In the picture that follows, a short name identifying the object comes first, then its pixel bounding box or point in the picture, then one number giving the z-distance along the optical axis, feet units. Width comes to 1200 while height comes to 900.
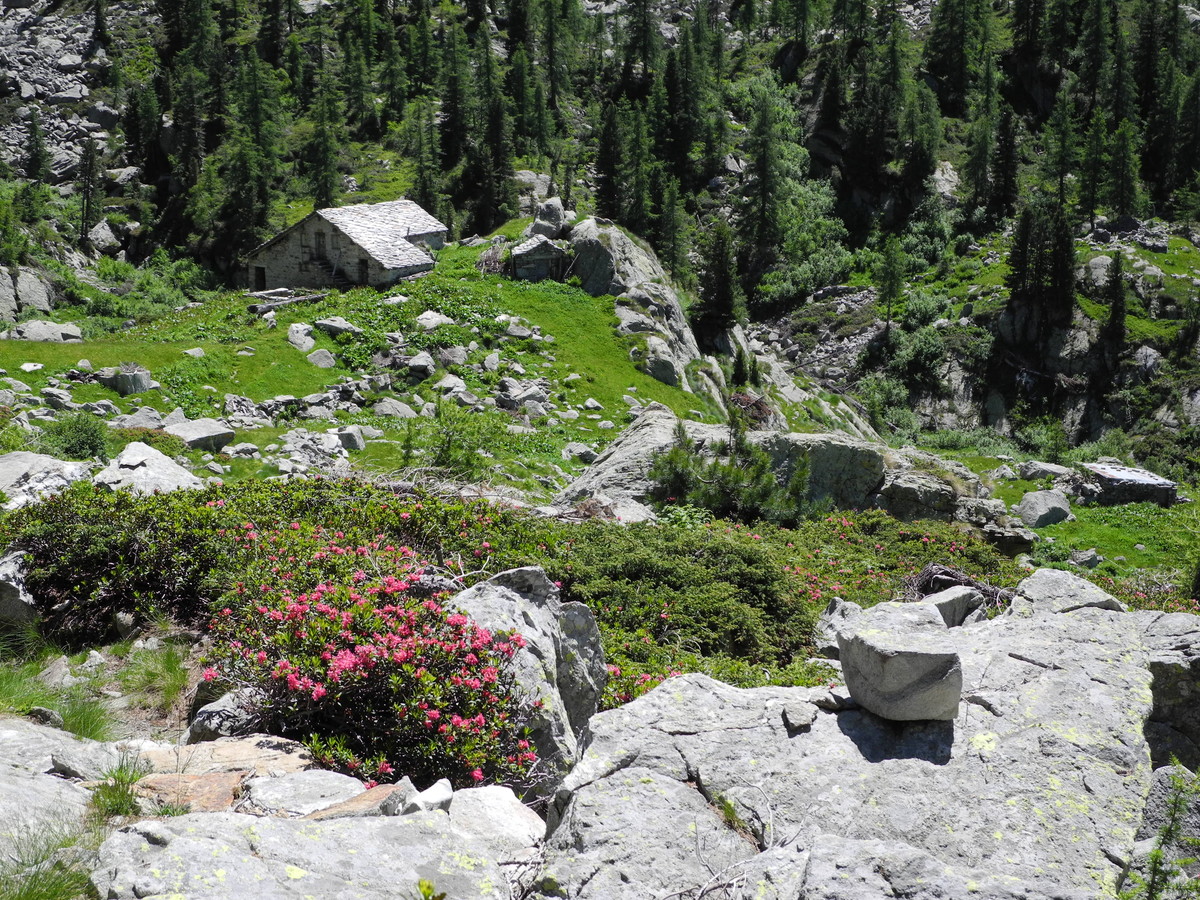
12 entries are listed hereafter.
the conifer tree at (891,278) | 247.70
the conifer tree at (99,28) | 341.62
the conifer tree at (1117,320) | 233.76
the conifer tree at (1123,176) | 281.95
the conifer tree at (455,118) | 285.43
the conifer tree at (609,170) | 235.61
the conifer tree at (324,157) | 239.50
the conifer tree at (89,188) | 252.62
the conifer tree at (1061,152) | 290.15
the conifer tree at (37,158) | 279.90
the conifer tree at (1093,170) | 278.05
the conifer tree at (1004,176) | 287.69
